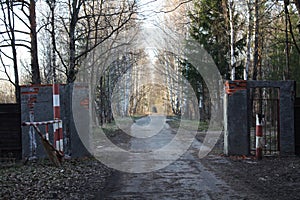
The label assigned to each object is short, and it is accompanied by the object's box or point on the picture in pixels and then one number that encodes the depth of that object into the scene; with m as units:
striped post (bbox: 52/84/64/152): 11.23
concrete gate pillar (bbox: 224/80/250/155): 12.59
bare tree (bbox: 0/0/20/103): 17.21
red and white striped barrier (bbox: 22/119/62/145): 10.08
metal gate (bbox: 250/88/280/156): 12.55
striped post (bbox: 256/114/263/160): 11.94
